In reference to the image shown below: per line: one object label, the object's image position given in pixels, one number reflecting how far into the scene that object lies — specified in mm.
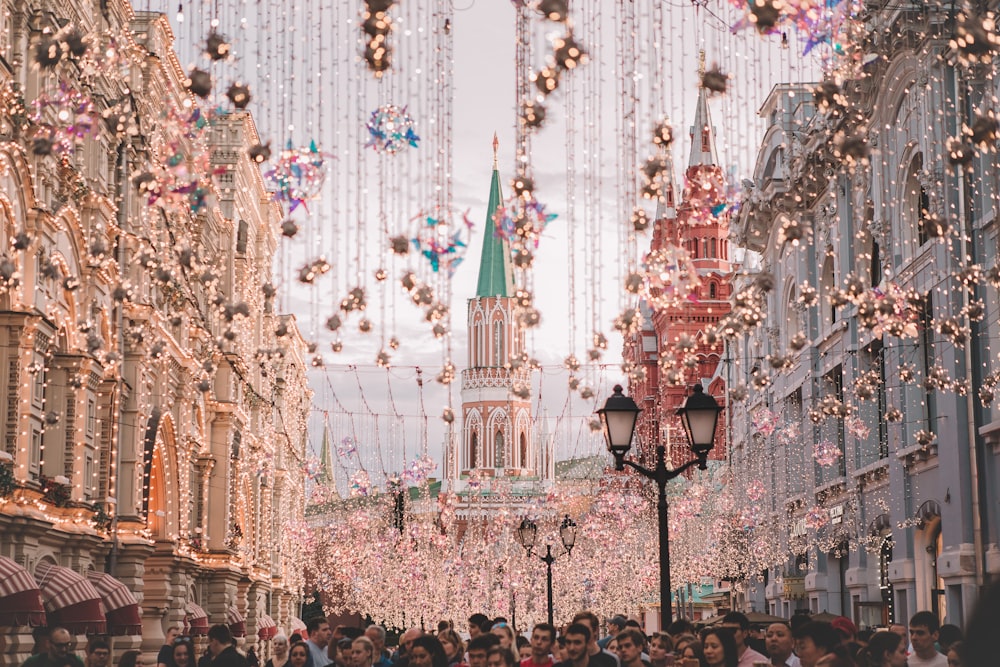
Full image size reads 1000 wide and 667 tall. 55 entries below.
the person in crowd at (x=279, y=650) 16036
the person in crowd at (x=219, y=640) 15788
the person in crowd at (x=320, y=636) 15492
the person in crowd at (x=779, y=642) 11664
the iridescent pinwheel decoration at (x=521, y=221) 13820
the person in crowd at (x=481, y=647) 11203
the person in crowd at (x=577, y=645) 11062
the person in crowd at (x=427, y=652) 11492
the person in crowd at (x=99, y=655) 16438
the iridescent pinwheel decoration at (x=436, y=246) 14703
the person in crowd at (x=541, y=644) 12094
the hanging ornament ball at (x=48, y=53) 11594
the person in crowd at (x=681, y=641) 13391
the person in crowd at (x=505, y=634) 13395
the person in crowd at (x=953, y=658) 10797
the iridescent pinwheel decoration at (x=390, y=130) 13398
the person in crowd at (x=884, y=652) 11953
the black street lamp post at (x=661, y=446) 15398
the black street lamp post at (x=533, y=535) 29677
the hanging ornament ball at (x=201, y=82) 10312
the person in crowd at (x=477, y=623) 15645
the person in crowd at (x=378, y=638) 14988
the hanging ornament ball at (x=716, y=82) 9766
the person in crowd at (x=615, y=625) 18648
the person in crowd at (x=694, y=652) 11607
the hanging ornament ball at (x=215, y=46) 10227
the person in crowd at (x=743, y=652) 11722
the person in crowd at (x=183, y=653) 16516
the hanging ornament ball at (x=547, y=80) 9906
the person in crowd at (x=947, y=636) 15230
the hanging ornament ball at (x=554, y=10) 9133
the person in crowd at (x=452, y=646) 16156
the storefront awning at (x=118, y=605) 30297
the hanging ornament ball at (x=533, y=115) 11039
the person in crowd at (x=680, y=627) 18039
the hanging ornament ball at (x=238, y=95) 10953
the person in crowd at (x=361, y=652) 11891
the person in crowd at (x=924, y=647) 12742
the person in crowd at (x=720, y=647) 11055
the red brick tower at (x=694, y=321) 89500
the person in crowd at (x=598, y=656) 11445
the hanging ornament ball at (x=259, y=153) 11906
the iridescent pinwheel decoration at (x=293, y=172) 14352
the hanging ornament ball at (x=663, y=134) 11844
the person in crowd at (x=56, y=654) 13883
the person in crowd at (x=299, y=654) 14281
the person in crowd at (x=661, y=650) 14109
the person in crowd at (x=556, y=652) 17000
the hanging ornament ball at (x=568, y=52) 9758
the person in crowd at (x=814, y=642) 10164
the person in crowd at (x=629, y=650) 11516
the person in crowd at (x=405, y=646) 14186
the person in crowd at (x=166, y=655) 17031
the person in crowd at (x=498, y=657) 10016
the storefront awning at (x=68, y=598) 25953
